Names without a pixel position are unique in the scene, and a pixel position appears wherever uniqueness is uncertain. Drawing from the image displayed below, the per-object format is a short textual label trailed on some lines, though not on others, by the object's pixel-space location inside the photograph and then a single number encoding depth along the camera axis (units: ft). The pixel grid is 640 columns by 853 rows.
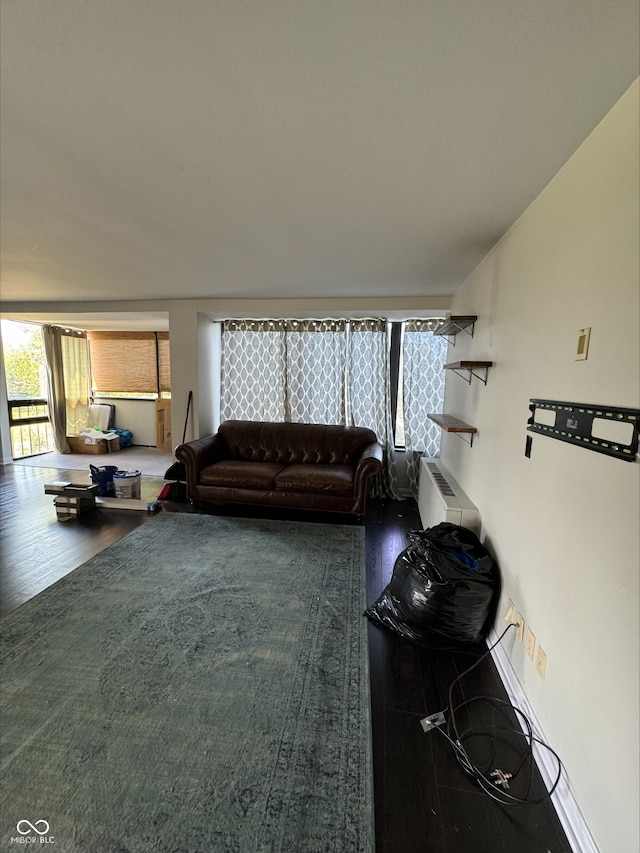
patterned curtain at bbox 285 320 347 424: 13.50
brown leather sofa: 11.02
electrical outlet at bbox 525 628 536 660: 4.55
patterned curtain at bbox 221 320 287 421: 13.99
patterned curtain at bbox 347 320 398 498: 13.14
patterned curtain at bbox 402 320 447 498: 12.83
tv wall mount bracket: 2.98
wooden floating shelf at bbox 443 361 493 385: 6.70
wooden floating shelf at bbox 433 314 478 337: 7.96
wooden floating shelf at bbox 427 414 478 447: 7.44
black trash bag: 5.45
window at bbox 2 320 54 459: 17.61
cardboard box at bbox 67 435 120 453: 19.80
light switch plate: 3.69
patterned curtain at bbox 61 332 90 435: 19.86
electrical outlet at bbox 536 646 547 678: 4.24
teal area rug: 3.43
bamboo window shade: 20.66
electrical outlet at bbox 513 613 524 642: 4.89
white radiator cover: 7.04
